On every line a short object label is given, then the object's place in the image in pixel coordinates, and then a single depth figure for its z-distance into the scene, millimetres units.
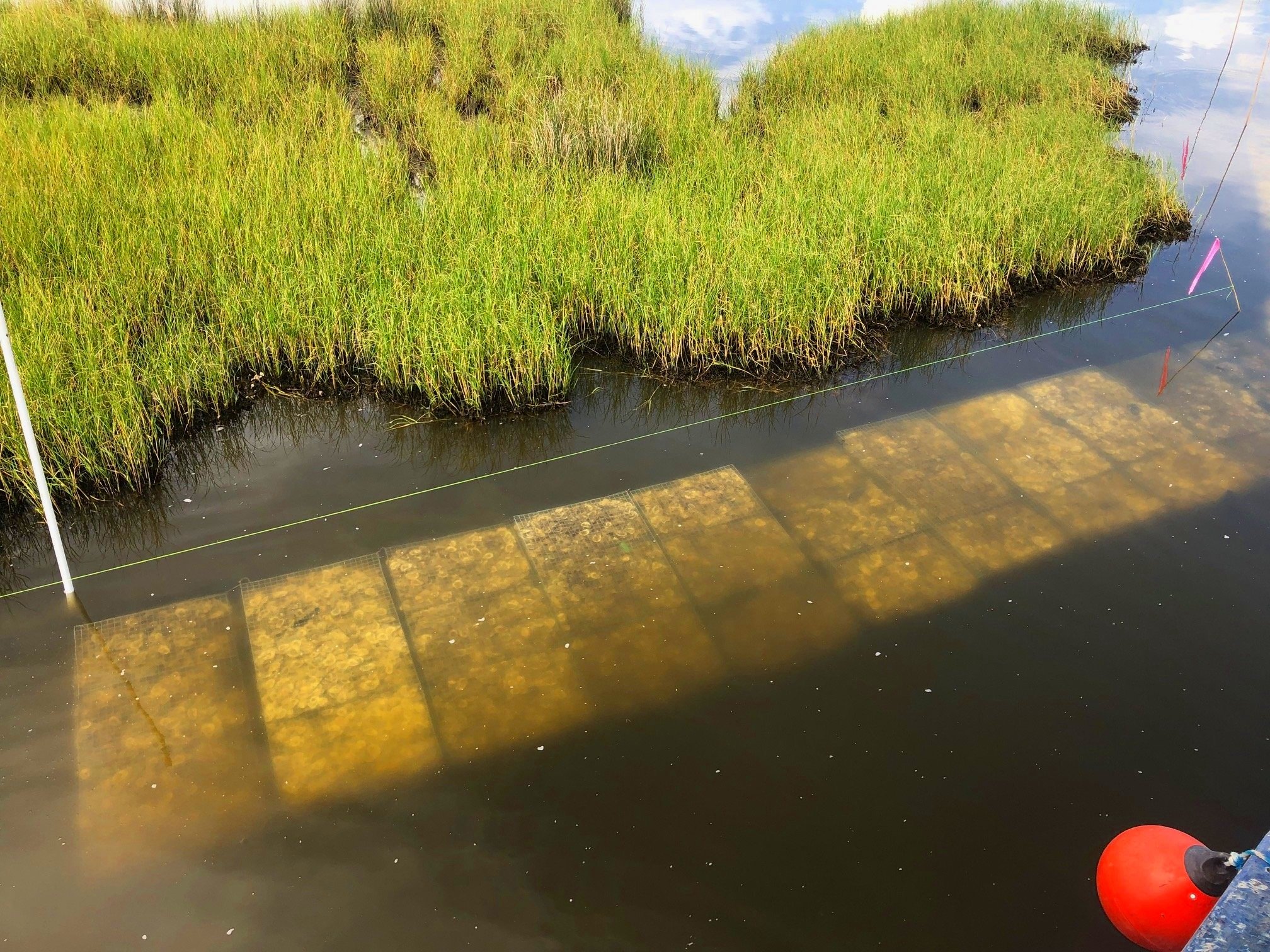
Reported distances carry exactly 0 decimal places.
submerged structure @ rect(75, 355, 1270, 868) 2607
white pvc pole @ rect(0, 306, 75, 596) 2766
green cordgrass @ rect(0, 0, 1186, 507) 4090
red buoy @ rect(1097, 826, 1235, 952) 1854
